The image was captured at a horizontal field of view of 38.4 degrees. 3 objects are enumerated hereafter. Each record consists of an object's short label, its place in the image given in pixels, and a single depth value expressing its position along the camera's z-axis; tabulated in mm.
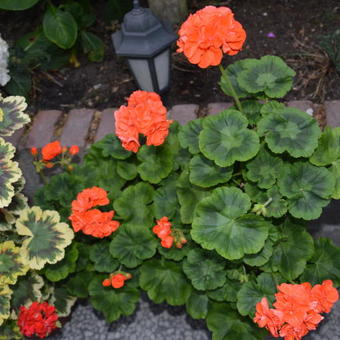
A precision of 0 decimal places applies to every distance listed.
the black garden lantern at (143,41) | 1836
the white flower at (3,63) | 2041
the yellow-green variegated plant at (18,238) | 1526
